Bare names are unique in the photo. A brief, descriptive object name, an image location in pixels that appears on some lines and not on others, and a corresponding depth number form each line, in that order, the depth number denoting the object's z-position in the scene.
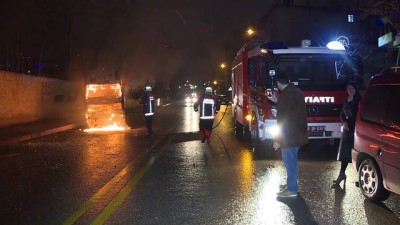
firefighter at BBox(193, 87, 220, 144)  13.35
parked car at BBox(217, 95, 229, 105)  40.03
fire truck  10.78
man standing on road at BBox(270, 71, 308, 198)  6.62
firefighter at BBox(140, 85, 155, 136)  15.82
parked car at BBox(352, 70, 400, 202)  5.92
